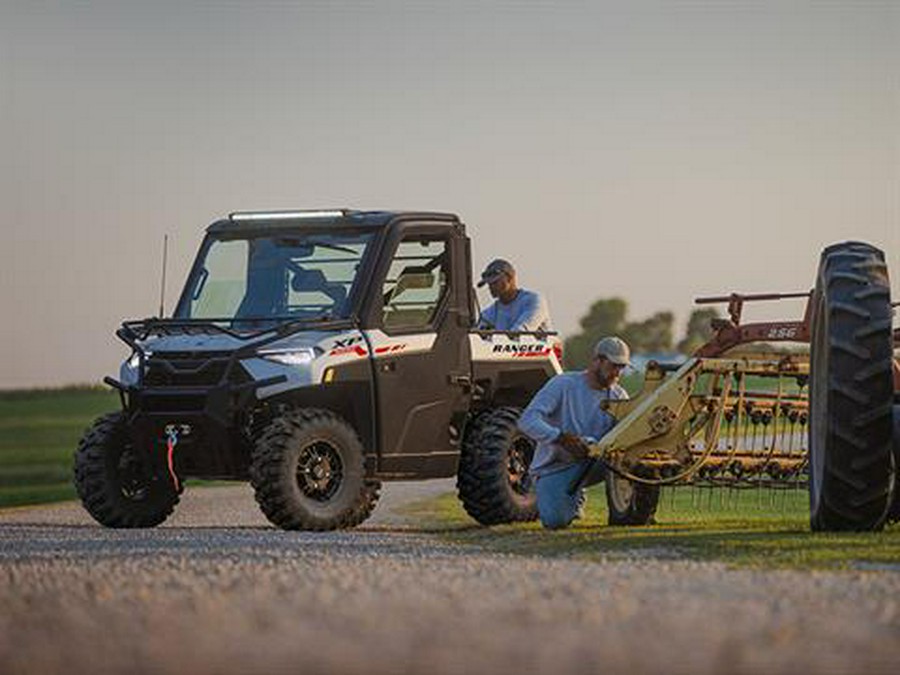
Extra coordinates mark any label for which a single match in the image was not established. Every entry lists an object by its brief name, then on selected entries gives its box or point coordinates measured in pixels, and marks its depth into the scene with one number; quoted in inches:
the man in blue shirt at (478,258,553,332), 951.0
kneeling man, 836.6
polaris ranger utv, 850.8
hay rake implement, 675.4
